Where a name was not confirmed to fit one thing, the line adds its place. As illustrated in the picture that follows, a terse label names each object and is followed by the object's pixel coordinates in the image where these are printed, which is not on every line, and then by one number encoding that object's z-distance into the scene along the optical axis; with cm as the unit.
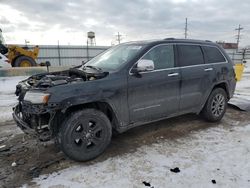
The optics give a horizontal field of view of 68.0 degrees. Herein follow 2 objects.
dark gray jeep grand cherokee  260
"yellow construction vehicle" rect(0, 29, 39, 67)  1220
